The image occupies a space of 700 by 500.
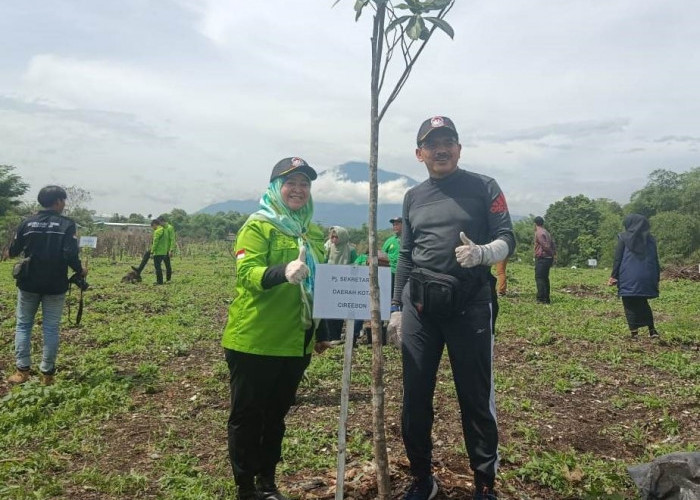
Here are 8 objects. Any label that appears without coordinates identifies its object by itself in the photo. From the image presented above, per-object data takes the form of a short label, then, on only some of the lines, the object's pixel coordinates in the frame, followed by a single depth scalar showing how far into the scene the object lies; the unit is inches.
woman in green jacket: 112.2
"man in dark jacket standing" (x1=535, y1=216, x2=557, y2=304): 473.1
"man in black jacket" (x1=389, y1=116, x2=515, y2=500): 110.6
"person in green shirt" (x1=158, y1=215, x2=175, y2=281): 563.0
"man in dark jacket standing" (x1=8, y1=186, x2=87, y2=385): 206.8
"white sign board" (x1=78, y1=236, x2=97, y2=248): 336.5
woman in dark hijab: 301.1
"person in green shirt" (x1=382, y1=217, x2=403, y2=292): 311.7
